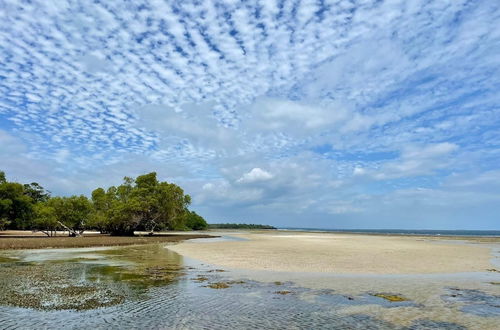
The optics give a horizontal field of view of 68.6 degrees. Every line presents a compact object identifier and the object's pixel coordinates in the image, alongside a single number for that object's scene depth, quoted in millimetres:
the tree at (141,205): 76750
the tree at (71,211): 74750
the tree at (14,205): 65250
